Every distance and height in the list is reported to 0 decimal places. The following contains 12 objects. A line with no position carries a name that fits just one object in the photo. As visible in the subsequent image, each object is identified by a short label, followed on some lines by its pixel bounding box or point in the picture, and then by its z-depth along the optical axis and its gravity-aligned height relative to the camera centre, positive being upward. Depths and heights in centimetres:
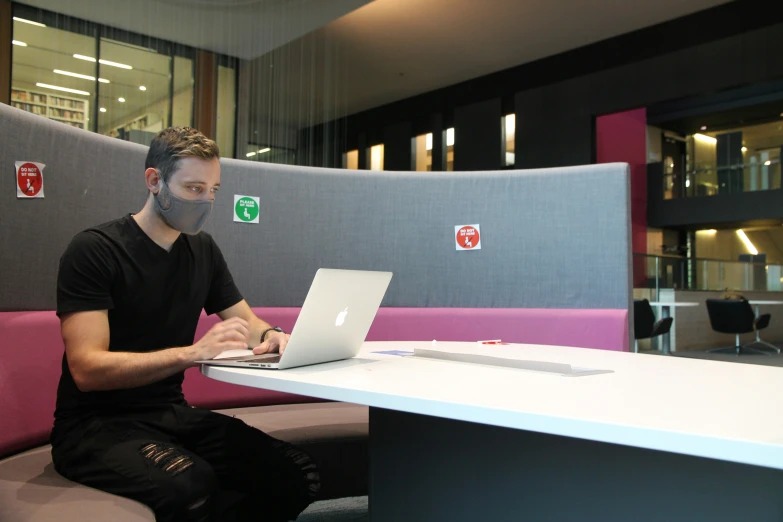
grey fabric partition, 240 +19
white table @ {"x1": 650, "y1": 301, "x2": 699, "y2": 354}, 718 -38
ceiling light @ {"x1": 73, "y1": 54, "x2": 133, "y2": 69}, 727 +254
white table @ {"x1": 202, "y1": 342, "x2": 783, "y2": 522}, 71 -18
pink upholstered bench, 113 -34
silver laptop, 115 -8
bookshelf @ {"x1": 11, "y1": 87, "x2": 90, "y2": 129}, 701 +193
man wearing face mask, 119 -16
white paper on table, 117 -17
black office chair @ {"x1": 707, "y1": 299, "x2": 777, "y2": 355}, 752 -40
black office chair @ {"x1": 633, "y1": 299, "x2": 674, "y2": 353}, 664 -41
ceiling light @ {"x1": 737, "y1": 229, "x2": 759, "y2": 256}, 1202 +75
